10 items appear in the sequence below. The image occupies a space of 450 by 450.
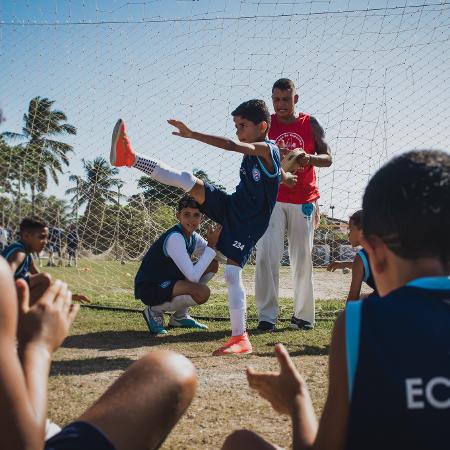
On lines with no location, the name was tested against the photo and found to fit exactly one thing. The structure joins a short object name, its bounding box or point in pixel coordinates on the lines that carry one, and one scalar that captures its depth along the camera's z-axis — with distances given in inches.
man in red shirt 202.7
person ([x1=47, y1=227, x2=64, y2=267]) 330.6
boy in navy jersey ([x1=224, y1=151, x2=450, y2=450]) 38.6
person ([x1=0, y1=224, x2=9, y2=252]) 282.6
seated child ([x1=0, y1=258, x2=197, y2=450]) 38.6
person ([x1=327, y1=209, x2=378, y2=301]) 146.4
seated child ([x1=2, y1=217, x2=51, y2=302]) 176.4
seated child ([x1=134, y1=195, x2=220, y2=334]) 190.7
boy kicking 164.6
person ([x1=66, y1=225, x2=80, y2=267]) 342.6
